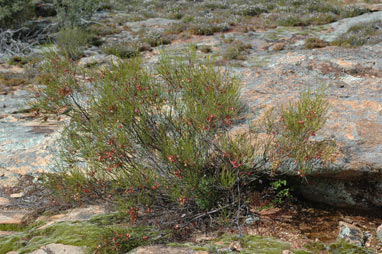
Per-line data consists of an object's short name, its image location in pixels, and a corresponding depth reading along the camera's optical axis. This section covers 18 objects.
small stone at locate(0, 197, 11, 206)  5.61
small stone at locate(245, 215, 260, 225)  4.52
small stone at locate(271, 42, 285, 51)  12.18
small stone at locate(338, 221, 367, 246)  3.97
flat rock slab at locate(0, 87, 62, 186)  6.05
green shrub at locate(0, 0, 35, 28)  15.88
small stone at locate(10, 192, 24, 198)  5.78
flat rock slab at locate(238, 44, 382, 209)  4.37
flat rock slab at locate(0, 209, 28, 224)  4.95
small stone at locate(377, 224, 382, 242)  4.06
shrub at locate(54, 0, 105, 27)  17.91
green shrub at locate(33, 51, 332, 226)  3.97
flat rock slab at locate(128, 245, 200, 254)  3.77
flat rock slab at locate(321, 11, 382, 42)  13.39
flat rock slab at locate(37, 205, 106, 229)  4.83
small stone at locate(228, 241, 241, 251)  3.86
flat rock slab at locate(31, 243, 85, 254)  4.00
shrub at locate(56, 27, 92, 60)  14.53
